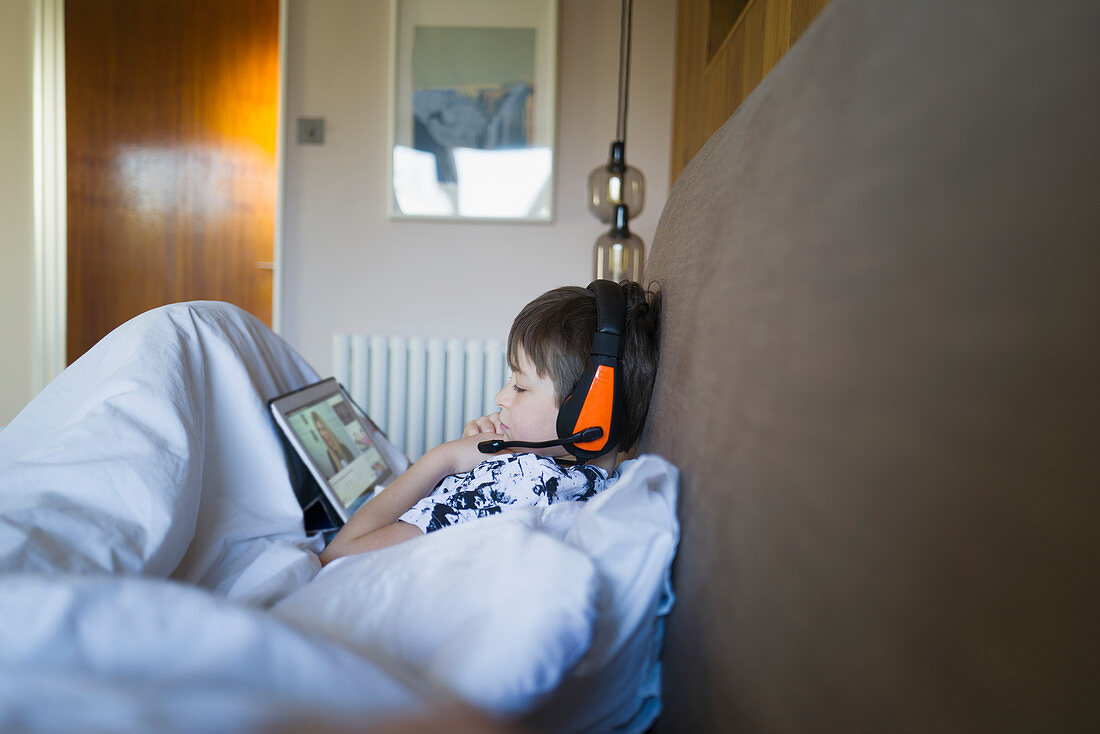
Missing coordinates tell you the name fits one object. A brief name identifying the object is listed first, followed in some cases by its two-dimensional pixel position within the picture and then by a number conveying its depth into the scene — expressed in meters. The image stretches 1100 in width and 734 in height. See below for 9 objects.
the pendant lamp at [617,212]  1.91
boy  0.82
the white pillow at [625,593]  0.52
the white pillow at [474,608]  0.39
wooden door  2.98
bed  0.24
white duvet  0.29
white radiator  2.44
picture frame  2.43
